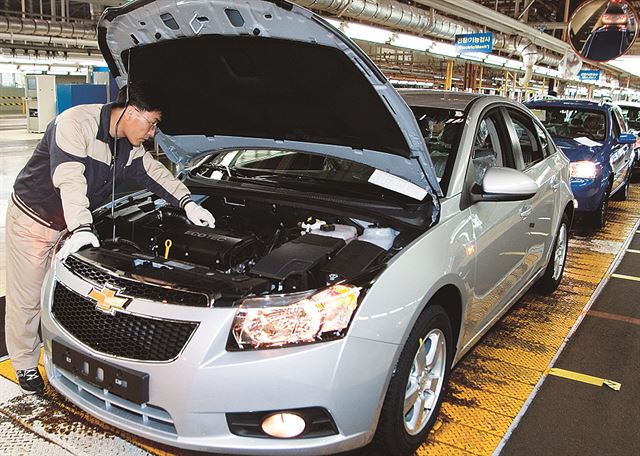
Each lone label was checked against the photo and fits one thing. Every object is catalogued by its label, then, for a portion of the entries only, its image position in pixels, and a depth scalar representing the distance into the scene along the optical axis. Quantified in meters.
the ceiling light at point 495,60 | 14.20
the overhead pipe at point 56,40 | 14.58
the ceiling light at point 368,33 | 8.70
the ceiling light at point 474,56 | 12.27
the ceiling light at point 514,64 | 16.14
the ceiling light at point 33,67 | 22.39
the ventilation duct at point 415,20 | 7.90
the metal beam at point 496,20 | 8.69
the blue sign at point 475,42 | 11.90
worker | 2.48
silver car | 1.98
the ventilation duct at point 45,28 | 13.37
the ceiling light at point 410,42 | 10.24
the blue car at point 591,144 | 6.69
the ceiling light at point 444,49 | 11.80
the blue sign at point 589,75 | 23.89
